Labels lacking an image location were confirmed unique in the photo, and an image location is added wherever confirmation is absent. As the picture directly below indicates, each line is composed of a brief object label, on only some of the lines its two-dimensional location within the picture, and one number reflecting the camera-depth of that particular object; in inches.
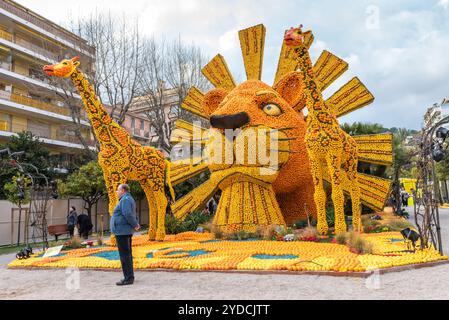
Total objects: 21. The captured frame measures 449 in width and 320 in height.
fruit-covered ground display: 233.0
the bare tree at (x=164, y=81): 738.8
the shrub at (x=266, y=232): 378.1
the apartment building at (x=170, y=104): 785.6
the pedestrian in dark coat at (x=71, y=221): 553.0
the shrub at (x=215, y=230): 412.2
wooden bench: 535.7
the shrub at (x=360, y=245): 274.5
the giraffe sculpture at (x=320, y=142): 363.9
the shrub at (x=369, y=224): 434.0
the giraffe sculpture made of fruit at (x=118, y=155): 369.4
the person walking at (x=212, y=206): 825.5
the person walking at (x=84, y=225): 558.9
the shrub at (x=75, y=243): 402.9
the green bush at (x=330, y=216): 455.2
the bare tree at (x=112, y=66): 663.8
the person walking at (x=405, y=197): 886.7
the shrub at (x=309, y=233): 356.4
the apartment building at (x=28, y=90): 954.7
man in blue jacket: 209.8
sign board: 277.4
